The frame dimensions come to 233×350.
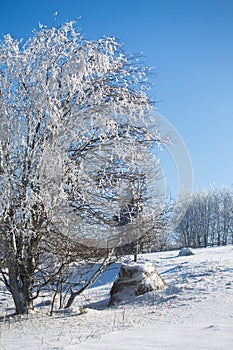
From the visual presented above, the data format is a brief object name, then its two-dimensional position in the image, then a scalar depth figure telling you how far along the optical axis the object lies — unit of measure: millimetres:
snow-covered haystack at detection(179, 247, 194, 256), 19828
